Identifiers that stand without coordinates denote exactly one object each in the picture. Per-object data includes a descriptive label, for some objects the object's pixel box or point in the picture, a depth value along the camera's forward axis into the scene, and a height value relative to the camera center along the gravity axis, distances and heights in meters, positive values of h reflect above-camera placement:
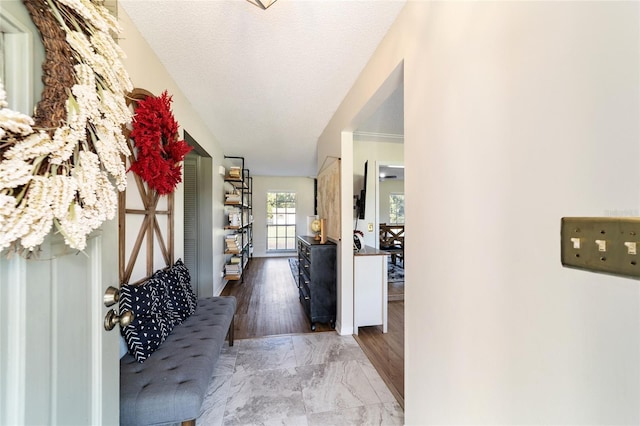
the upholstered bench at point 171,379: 1.08 -0.86
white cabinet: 2.52 -0.84
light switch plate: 0.46 -0.07
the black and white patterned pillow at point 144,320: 1.32 -0.67
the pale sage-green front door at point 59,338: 0.45 -0.30
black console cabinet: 2.69 -0.83
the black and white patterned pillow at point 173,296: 1.70 -0.65
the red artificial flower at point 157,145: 1.49 +0.50
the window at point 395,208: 7.24 +0.19
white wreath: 0.43 +0.14
